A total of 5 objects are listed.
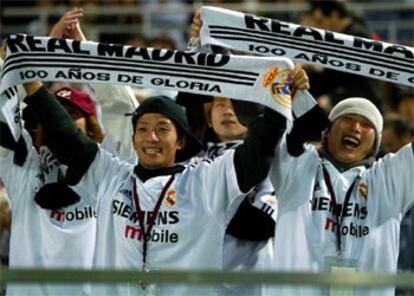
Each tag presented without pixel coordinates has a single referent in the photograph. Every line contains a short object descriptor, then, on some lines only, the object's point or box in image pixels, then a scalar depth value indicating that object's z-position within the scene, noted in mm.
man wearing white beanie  13672
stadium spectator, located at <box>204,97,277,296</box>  14750
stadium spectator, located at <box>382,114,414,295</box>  19141
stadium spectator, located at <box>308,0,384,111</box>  19344
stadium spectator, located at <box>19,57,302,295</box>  13469
